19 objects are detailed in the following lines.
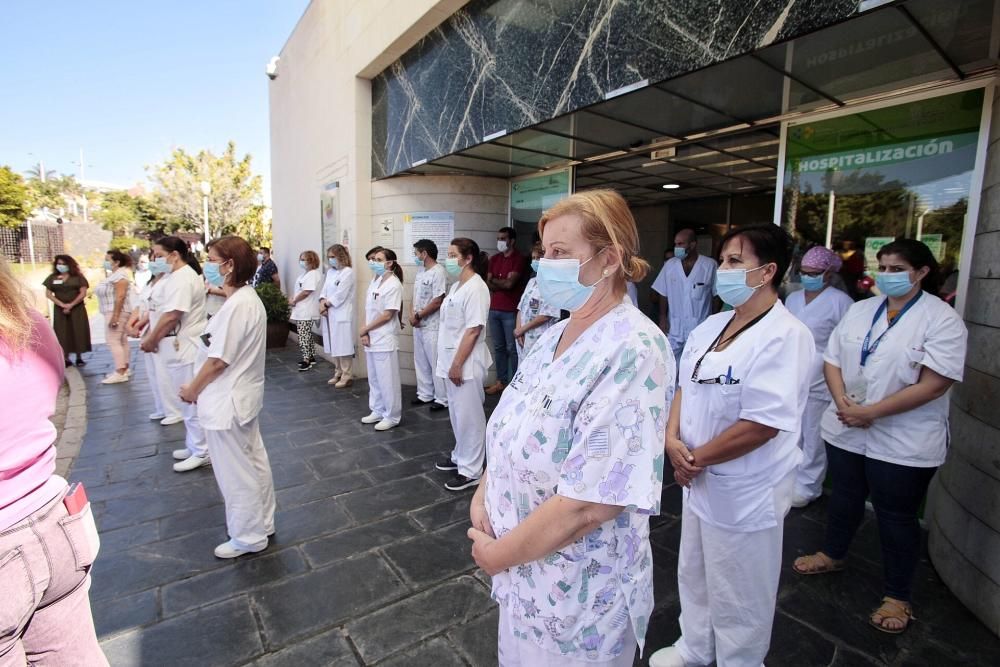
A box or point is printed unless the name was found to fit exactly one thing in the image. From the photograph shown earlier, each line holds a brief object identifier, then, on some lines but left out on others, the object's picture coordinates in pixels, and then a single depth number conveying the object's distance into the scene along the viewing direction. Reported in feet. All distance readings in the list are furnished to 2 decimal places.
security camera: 38.18
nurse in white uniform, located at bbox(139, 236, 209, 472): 13.91
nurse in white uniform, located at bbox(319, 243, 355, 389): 22.25
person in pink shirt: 4.19
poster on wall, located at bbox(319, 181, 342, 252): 26.37
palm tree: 153.48
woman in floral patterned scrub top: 3.84
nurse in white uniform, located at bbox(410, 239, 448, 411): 18.72
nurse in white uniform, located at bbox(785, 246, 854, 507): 11.84
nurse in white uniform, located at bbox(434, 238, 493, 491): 13.17
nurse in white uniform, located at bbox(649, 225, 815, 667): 6.06
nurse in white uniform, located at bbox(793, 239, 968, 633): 7.74
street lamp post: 76.72
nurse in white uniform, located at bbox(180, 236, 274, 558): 9.46
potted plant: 31.04
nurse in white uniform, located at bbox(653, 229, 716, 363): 18.51
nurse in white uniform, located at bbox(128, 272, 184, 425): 15.90
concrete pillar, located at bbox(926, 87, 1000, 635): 8.11
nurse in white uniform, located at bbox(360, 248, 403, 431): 17.62
